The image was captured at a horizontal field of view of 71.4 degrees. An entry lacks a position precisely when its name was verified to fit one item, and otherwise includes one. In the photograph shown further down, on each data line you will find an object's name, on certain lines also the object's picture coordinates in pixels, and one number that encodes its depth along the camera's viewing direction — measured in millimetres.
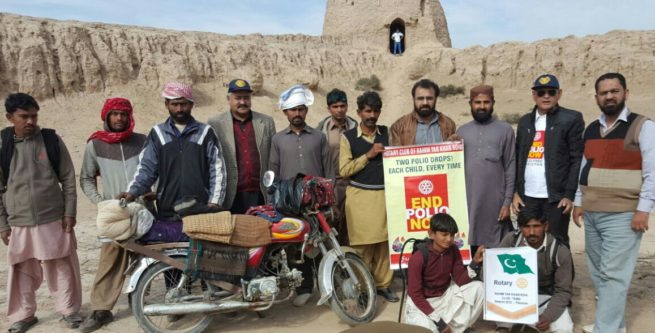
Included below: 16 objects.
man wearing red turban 3912
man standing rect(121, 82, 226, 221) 3854
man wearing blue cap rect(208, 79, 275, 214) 4328
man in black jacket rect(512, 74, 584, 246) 3768
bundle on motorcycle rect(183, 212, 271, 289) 3461
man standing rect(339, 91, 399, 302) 4238
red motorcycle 3520
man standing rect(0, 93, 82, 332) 3717
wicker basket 3436
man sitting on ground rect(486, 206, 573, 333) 3512
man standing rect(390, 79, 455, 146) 4145
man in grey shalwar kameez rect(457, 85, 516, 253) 4000
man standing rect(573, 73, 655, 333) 3240
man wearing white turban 4312
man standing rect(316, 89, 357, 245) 4617
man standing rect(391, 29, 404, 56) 30172
